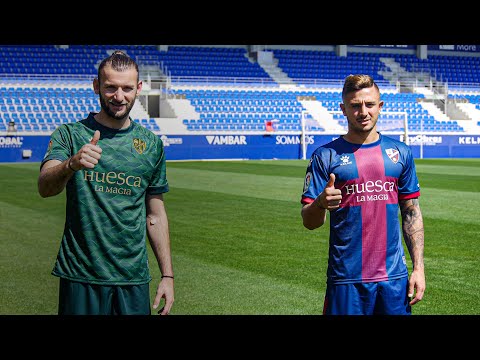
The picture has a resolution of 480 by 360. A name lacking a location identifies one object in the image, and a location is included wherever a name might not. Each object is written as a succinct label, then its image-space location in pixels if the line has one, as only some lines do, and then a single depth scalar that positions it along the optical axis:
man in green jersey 2.98
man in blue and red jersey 3.29
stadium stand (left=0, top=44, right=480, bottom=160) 30.81
